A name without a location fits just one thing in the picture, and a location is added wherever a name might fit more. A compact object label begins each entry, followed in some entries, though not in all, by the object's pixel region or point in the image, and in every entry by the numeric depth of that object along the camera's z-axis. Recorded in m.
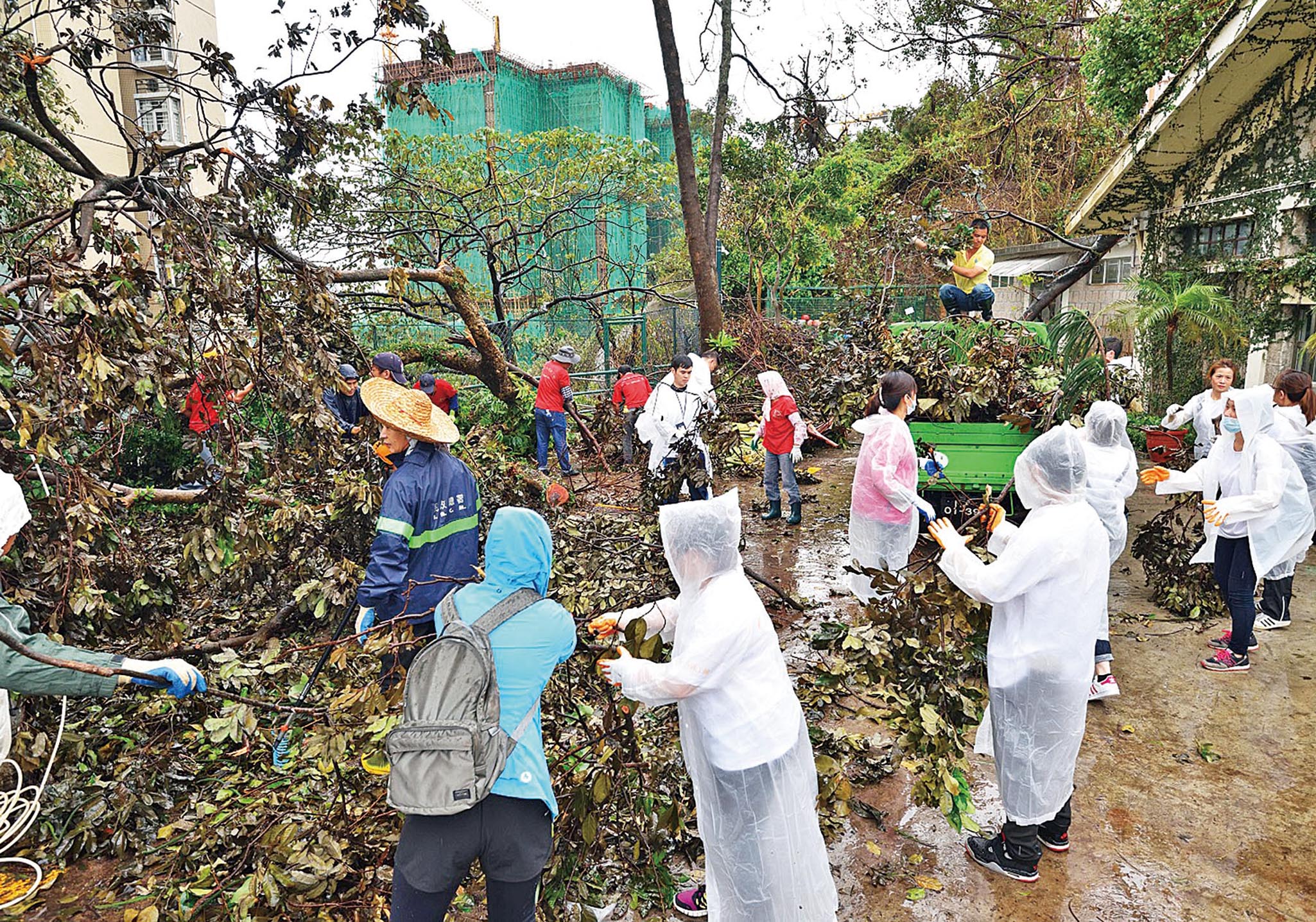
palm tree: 9.29
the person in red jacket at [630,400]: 9.41
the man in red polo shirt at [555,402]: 9.34
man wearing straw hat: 3.49
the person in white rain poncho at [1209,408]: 6.41
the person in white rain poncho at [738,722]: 2.52
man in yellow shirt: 7.76
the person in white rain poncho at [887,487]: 5.02
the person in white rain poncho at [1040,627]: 3.12
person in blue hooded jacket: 2.22
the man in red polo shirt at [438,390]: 7.77
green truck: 6.27
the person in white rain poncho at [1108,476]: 4.72
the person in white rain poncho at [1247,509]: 4.77
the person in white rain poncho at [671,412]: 7.35
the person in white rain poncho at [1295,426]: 5.03
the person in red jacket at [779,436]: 7.61
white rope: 2.91
